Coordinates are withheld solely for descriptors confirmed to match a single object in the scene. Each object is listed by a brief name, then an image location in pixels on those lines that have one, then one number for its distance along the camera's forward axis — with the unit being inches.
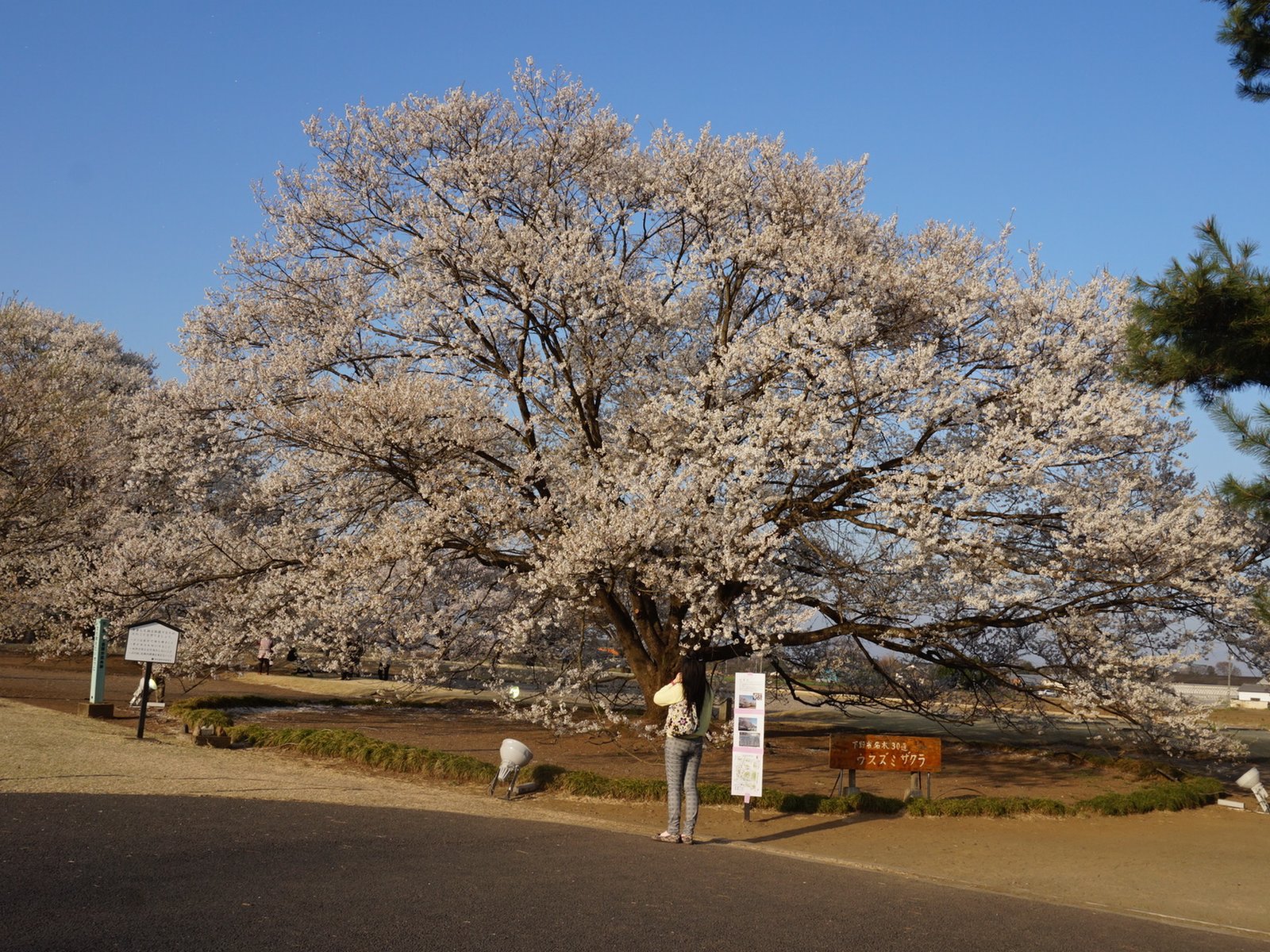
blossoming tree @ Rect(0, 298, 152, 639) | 773.9
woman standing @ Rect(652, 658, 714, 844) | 386.6
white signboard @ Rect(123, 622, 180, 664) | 556.1
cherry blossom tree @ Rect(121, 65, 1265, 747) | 536.4
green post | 619.2
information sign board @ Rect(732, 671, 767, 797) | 448.5
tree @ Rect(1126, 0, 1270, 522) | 426.0
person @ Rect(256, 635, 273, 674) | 1152.8
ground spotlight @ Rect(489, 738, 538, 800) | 466.0
